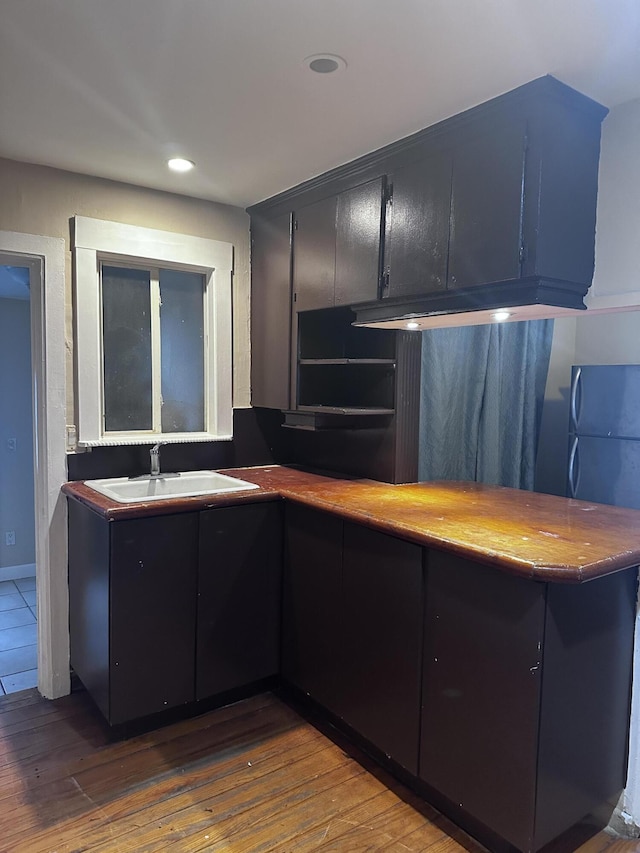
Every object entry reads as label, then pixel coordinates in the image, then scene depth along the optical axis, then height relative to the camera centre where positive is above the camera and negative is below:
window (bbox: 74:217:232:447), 2.65 +0.27
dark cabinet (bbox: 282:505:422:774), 1.94 -0.87
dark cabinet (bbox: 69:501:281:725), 2.21 -0.86
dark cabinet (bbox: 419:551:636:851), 1.57 -0.87
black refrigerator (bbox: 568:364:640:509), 3.37 -0.24
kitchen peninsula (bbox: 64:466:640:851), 1.60 -0.79
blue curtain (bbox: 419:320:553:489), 3.33 -0.06
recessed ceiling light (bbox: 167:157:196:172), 2.41 +0.95
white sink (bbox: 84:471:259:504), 2.65 -0.44
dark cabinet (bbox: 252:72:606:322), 1.82 +0.64
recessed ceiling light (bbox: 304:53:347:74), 1.65 +0.94
